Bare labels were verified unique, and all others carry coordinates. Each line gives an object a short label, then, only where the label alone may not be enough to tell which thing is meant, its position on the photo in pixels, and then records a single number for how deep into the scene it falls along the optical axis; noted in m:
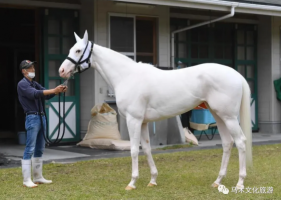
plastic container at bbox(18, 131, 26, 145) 13.11
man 7.15
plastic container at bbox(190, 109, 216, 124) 13.65
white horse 6.81
